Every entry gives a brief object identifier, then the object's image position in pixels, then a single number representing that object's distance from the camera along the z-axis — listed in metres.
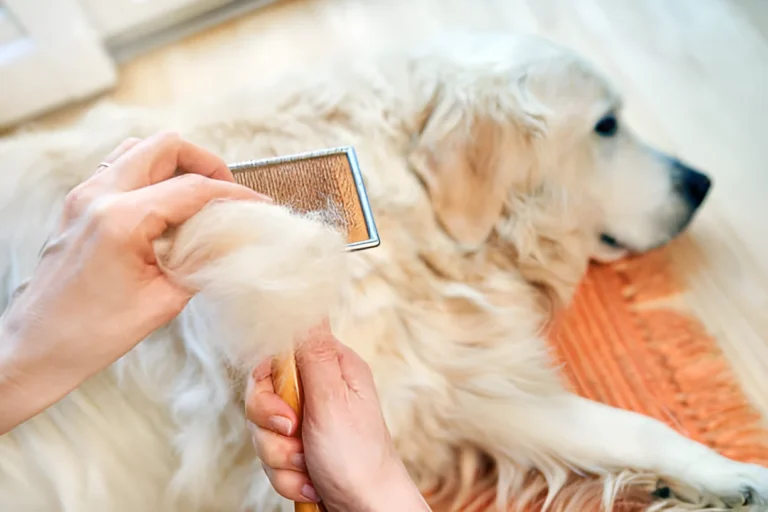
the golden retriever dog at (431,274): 0.87
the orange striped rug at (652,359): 1.08
